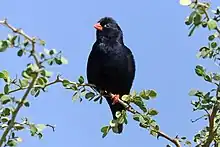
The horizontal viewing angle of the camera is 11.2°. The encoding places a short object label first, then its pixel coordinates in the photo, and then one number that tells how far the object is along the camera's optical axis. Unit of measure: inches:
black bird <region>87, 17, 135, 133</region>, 430.9
